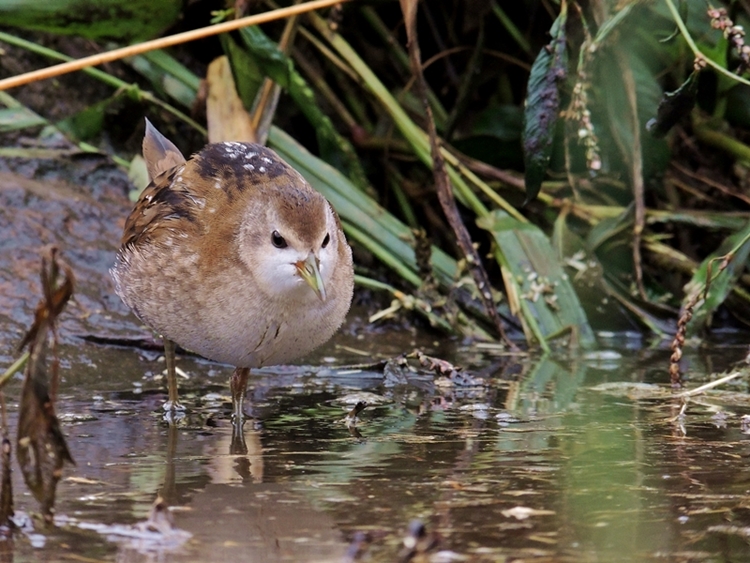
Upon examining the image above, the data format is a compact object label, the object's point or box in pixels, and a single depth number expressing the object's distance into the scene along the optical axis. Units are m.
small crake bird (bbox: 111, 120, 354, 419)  7.12
